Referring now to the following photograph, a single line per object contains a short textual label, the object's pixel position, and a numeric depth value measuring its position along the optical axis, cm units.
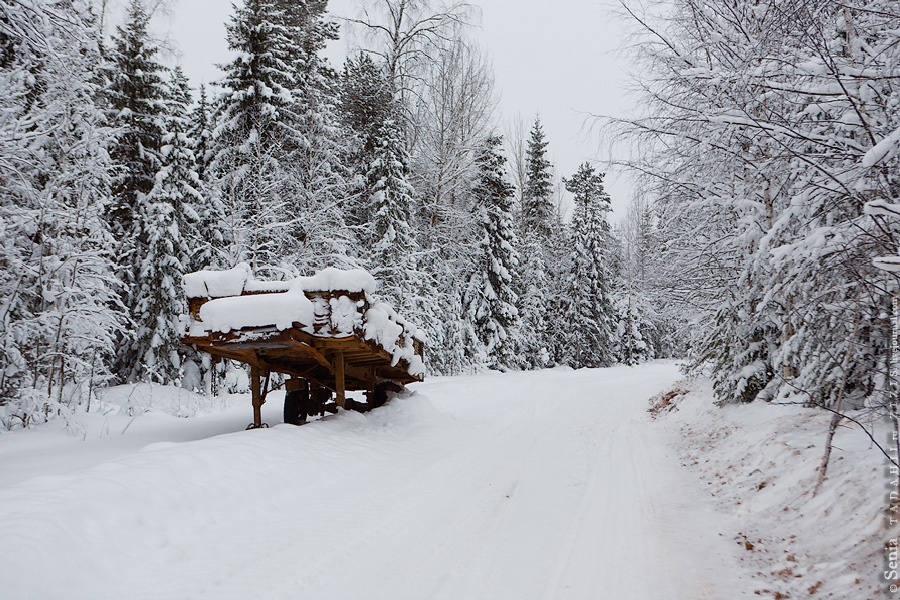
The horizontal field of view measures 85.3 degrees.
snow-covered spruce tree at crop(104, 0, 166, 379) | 1689
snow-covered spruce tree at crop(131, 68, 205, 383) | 1634
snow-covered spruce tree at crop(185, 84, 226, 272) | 1694
